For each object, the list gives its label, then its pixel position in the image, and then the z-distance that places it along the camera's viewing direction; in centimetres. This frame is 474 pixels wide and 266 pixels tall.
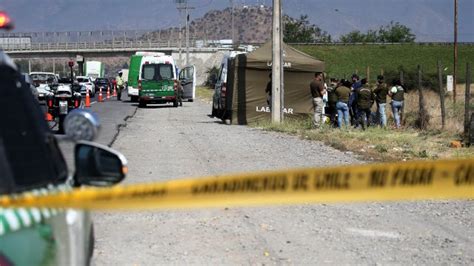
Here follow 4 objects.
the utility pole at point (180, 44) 8669
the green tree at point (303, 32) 12075
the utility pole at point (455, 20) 3824
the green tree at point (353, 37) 12494
